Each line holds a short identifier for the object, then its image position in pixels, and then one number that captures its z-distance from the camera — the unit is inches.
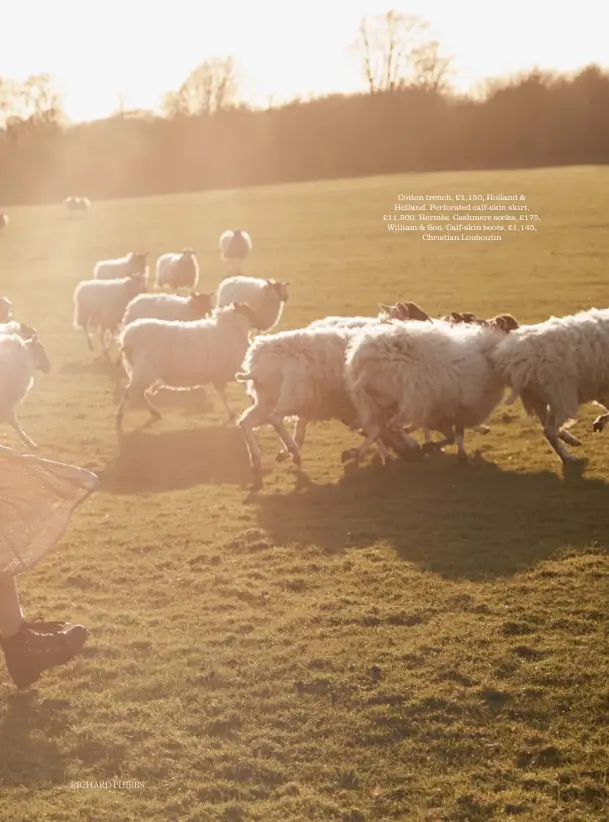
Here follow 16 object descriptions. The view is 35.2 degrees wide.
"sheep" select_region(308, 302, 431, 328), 448.8
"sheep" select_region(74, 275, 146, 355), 751.1
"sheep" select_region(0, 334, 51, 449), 481.7
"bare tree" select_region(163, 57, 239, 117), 3336.6
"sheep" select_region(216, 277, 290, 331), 603.8
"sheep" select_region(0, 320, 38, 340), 534.0
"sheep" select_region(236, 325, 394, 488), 407.2
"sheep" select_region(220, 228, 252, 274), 1252.5
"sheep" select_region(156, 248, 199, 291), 1052.5
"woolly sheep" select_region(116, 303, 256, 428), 505.0
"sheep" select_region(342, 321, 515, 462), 384.2
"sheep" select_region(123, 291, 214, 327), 605.3
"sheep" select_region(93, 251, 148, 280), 895.1
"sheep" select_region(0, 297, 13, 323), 629.9
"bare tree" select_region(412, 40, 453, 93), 3073.3
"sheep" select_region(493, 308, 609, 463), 380.8
